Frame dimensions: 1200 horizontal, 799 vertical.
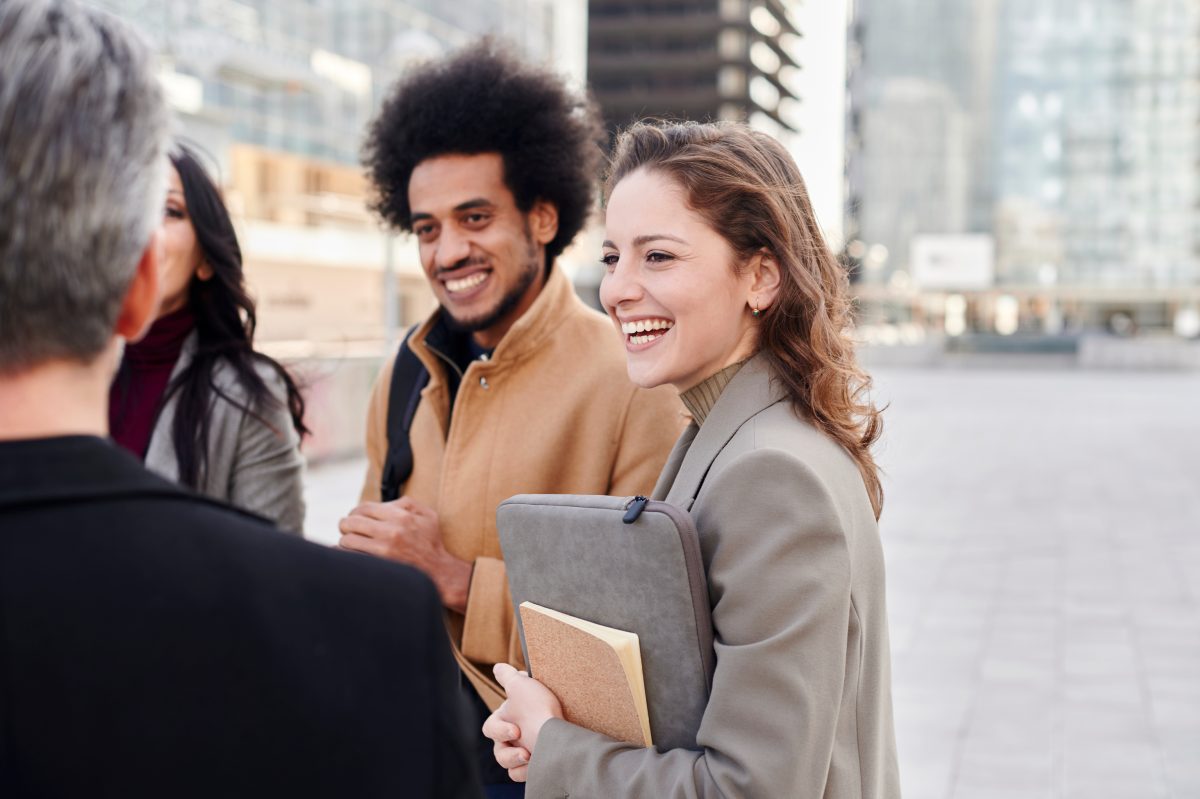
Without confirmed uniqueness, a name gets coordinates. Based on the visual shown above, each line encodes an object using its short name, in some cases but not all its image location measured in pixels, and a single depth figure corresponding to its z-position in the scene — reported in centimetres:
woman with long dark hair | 244
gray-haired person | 80
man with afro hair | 226
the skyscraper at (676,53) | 9300
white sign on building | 7569
